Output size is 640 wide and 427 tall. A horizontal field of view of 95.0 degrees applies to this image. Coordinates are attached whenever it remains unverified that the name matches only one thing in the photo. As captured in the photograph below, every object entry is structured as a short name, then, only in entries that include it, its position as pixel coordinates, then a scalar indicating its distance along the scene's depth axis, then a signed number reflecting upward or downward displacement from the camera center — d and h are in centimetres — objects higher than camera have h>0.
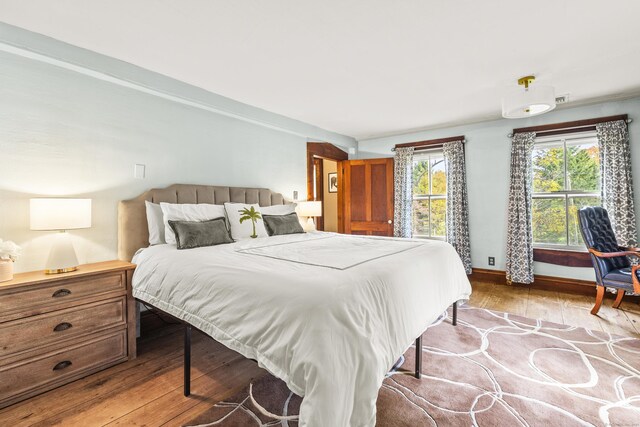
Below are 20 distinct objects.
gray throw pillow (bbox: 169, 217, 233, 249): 254 -15
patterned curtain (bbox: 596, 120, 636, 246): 351 +40
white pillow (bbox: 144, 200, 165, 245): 274 -7
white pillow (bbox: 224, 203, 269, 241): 315 -9
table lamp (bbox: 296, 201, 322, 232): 442 +7
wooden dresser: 179 -74
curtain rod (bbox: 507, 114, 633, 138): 374 +113
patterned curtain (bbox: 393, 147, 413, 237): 513 +34
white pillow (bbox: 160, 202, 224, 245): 270 +4
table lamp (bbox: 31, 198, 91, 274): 201 -2
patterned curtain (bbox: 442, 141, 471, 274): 461 +13
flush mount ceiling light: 263 +104
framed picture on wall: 746 +86
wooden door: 530 +36
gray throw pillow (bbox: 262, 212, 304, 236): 345 -10
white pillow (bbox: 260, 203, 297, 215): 374 +9
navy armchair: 285 -43
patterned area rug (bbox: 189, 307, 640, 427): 164 -113
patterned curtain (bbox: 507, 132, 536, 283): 412 +5
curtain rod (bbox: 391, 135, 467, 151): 473 +122
